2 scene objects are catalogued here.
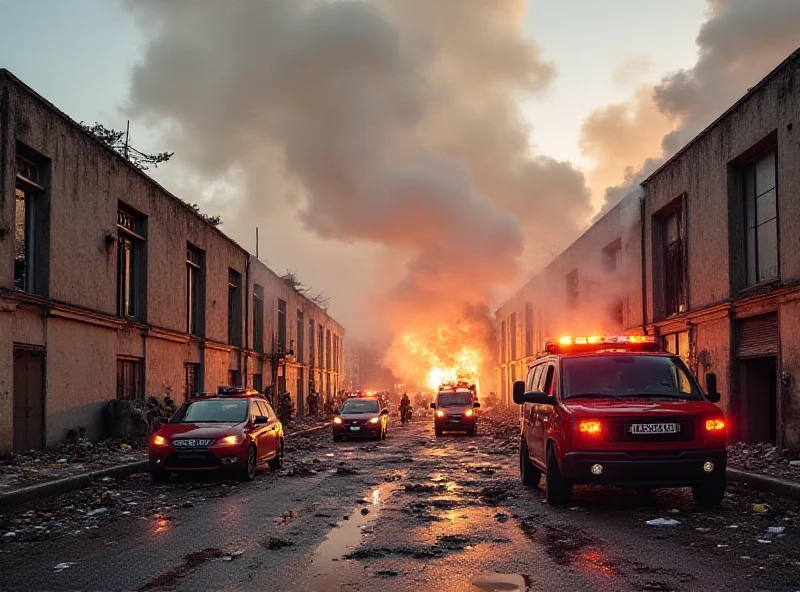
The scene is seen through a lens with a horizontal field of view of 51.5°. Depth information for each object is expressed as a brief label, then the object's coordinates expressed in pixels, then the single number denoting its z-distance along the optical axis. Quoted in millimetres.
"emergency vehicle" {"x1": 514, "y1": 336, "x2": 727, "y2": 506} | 9789
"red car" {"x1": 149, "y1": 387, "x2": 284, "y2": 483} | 13758
